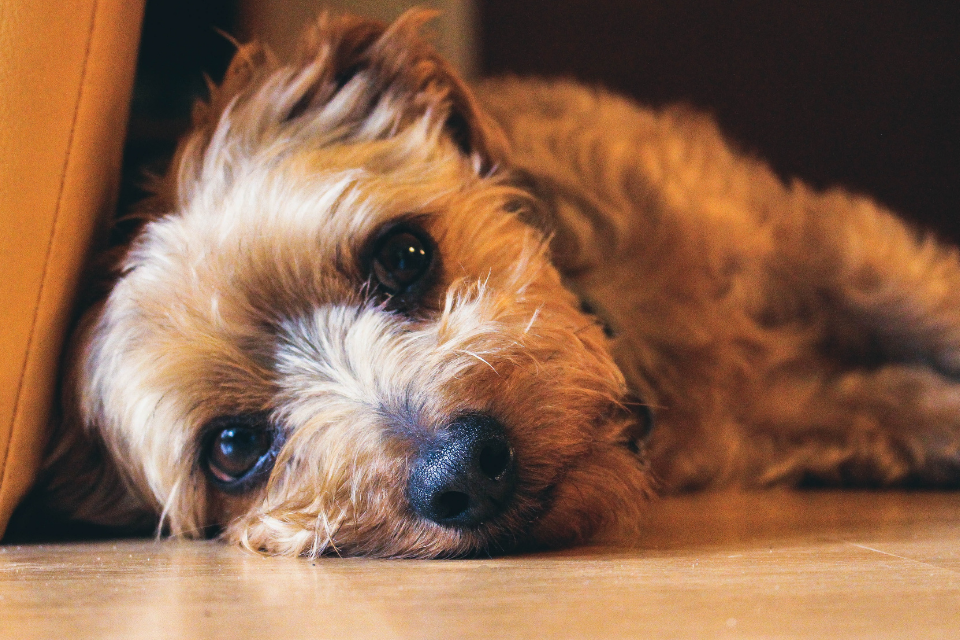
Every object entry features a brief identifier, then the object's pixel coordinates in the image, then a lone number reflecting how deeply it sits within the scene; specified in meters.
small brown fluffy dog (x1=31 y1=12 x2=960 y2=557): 0.51
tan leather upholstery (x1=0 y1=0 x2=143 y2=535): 0.53
